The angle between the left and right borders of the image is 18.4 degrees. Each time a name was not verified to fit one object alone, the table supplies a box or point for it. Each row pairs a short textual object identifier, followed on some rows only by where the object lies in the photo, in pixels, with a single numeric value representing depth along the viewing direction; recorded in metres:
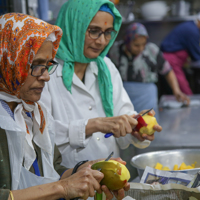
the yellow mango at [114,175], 1.85
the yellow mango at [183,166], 2.13
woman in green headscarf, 2.22
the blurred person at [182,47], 5.32
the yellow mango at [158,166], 2.15
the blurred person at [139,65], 3.44
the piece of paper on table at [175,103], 3.78
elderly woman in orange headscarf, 1.80
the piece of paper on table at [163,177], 1.98
